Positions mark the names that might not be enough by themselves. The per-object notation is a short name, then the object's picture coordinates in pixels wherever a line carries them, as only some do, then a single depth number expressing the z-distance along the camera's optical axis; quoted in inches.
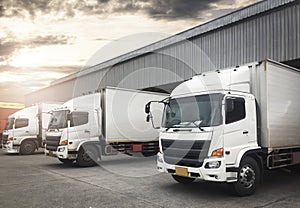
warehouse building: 449.1
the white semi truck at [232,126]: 260.5
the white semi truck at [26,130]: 674.2
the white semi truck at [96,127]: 461.1
